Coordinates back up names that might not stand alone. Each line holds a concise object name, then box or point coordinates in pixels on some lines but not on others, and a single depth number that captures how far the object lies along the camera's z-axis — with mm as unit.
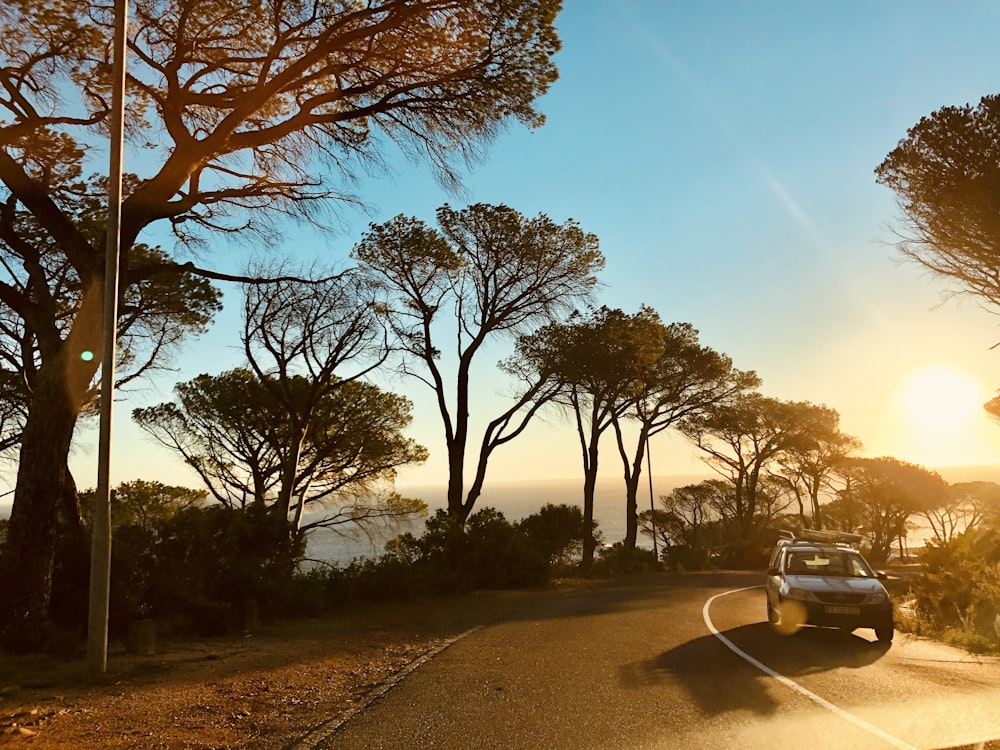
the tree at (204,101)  9672
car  11414
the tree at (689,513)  61188
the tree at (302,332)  20094
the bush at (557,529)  30281
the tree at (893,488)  50844
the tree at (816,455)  44125
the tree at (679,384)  33406
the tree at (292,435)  26750
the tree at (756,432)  40031
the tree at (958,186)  14656
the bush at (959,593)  12469
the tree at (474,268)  22266
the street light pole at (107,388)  7859
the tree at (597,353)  26906
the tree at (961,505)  51625
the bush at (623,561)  31953
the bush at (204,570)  11531
